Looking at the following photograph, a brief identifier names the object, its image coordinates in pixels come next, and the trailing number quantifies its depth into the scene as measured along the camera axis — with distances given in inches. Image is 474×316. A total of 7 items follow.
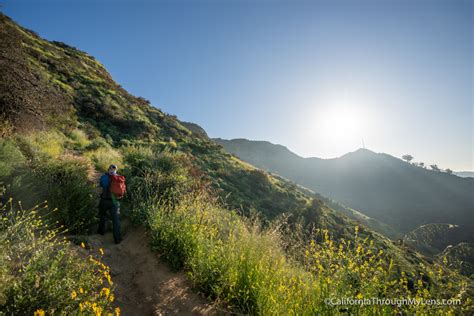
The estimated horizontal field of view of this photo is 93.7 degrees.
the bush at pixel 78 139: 445.7
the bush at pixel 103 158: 356.4
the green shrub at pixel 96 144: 461.5
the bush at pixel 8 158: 215.0
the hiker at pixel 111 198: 219.6
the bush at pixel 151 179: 250.7
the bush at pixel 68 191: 211.5
